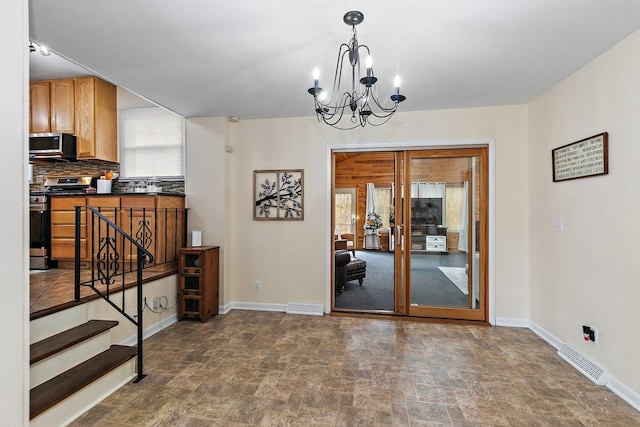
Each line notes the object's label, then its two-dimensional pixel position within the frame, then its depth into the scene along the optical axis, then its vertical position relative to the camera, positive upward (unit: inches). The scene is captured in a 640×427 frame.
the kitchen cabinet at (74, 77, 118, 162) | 171.0 +51.3
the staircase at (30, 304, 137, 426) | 76.2 -43.4
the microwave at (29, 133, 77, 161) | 165.8 +35.4
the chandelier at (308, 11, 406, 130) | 78.1 +48.1
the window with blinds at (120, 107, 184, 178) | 179.6 +39.6
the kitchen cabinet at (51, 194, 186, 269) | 148.6 -5.2
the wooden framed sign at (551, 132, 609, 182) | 98.6 +18.5
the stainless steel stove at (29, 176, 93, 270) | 161.6 -10.3
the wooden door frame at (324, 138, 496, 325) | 147.9 +12.4
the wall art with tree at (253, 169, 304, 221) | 164.6 +9.7
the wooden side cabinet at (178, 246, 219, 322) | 148.0 -33.4
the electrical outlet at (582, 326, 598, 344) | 101.8 -39.2
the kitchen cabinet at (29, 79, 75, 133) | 172.2 +58.3
